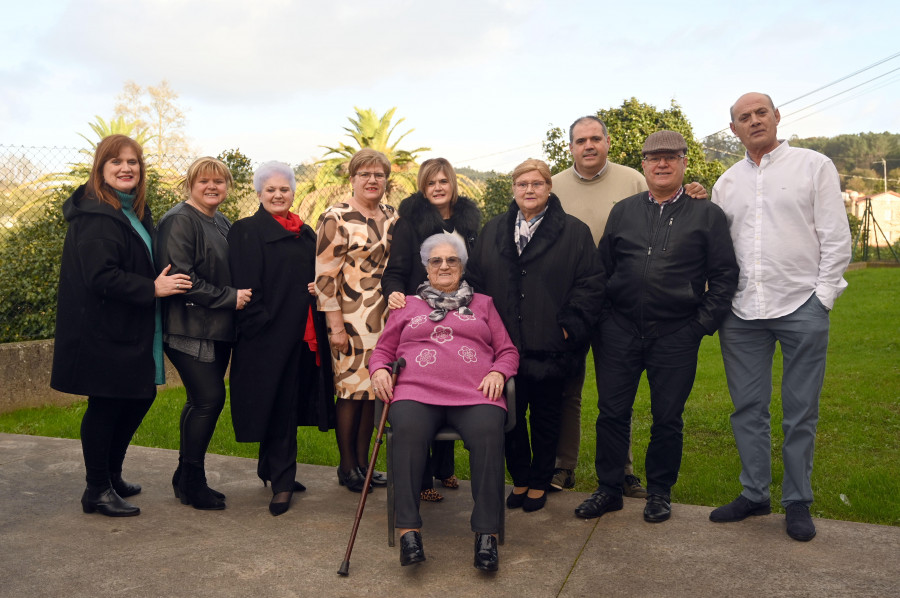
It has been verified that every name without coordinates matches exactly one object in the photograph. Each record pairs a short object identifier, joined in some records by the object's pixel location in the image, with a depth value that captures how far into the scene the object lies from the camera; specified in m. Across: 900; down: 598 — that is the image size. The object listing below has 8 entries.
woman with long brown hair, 3.87
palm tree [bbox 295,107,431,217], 24.75
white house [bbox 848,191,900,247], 54.31
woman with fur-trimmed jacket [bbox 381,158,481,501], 4.24
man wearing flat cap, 3.85
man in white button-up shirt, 3.70
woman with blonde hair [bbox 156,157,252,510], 4.04
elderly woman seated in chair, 3.41
